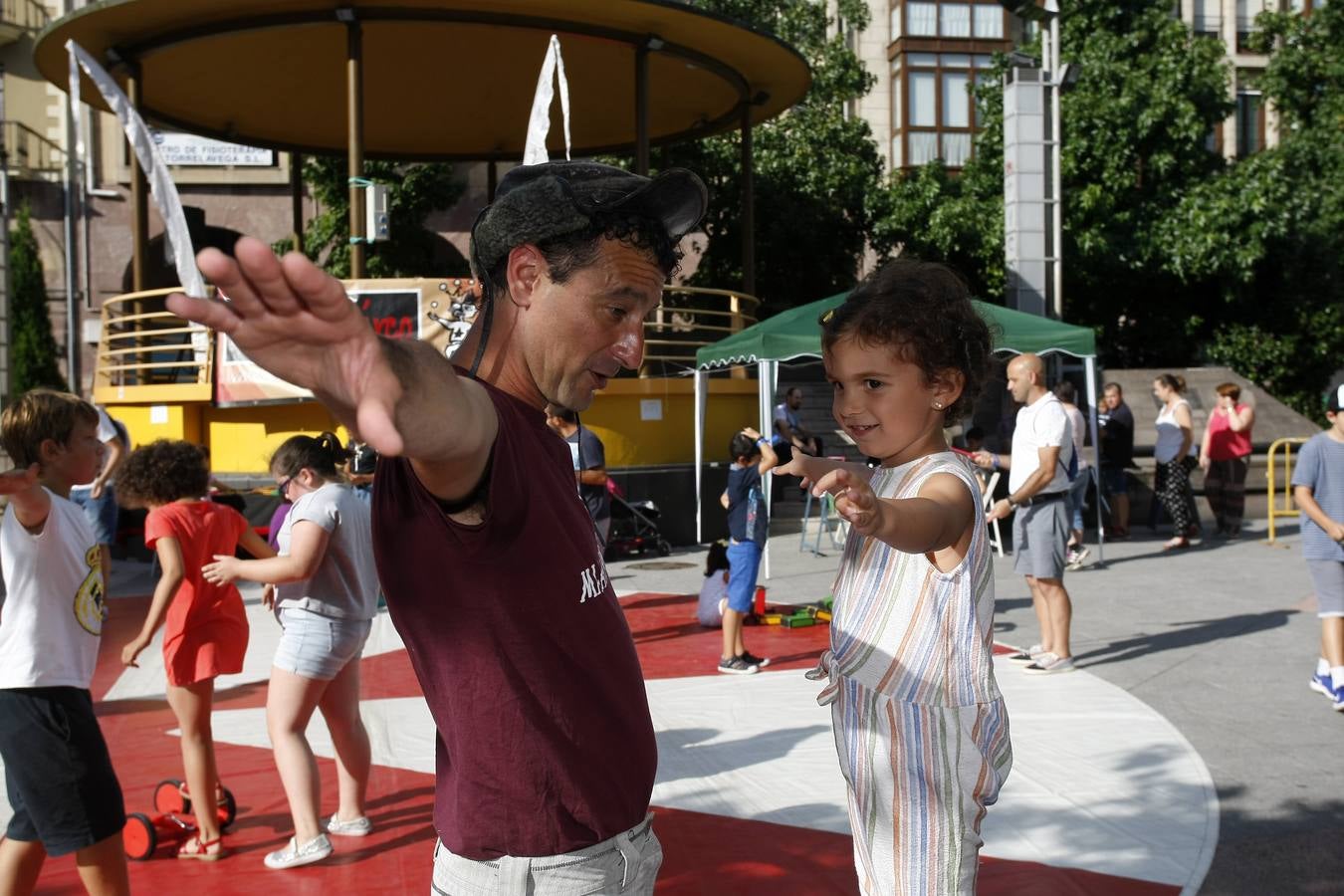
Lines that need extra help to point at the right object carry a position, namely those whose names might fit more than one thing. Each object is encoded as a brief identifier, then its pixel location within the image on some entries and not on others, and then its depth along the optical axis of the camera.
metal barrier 13.92
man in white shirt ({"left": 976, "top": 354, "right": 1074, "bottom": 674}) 7.03
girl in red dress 4.27
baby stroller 12.91
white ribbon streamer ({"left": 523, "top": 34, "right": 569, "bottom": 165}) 8.02
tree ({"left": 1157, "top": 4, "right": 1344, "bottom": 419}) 22.36
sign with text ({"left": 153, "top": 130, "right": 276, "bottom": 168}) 26.06
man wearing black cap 1.51
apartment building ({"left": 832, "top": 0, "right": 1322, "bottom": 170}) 31.62
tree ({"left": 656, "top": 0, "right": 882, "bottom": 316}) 23.28
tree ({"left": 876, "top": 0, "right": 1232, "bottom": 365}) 22.81
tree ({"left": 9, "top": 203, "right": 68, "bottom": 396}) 25.48
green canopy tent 10.38
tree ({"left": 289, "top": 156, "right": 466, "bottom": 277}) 22.81
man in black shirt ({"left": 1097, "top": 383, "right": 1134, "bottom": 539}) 14.18
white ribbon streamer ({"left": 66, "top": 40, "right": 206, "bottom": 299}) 7.96
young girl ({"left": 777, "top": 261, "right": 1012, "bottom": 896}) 2.40
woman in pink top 13.86
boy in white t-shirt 3.23
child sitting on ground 8.47
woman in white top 13.23
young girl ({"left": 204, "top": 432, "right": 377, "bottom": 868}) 4.12
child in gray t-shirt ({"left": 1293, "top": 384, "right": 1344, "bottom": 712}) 5.91
